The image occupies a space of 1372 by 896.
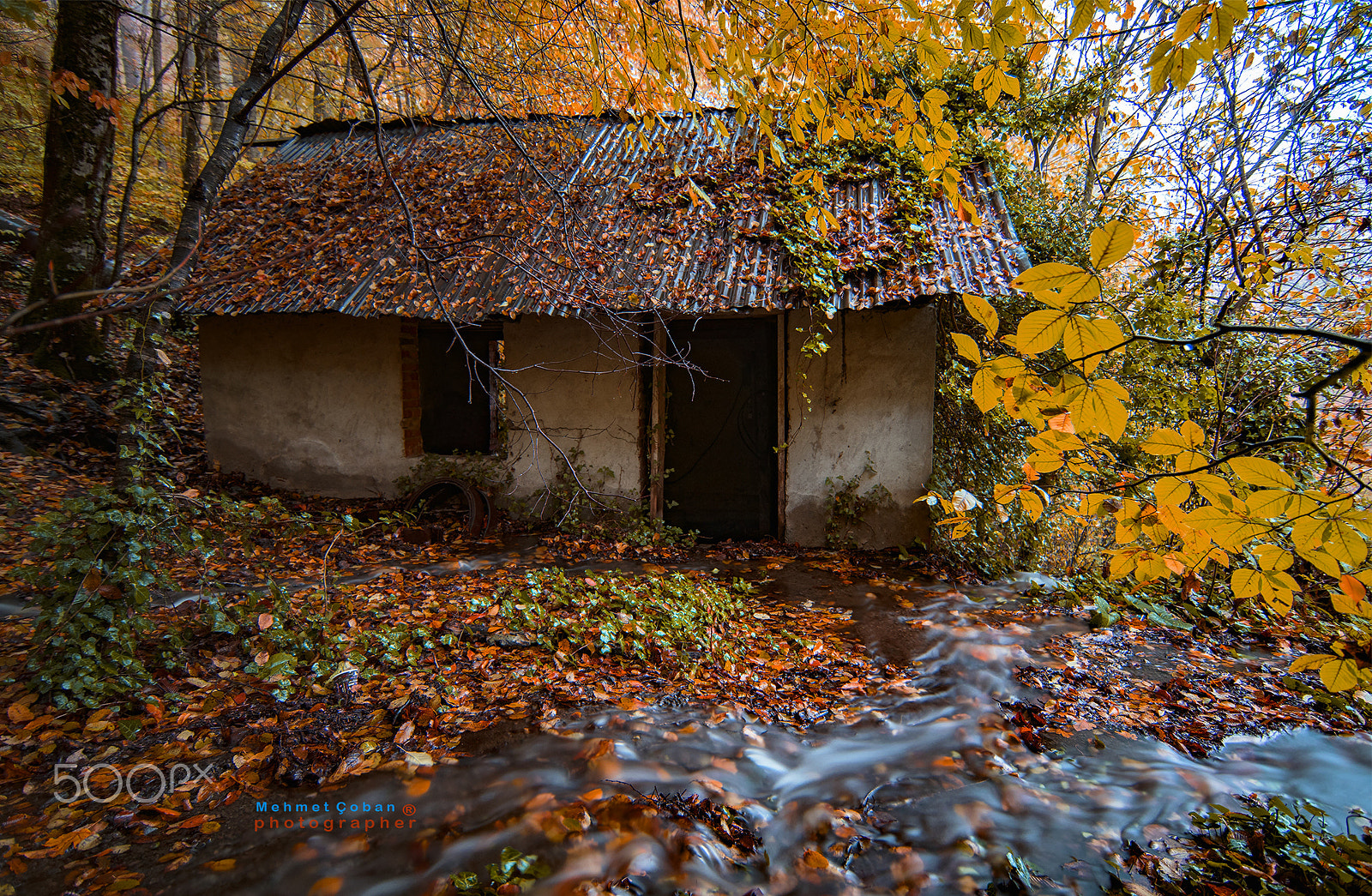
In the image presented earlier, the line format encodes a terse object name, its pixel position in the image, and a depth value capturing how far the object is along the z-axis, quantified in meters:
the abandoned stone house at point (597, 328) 6.10
